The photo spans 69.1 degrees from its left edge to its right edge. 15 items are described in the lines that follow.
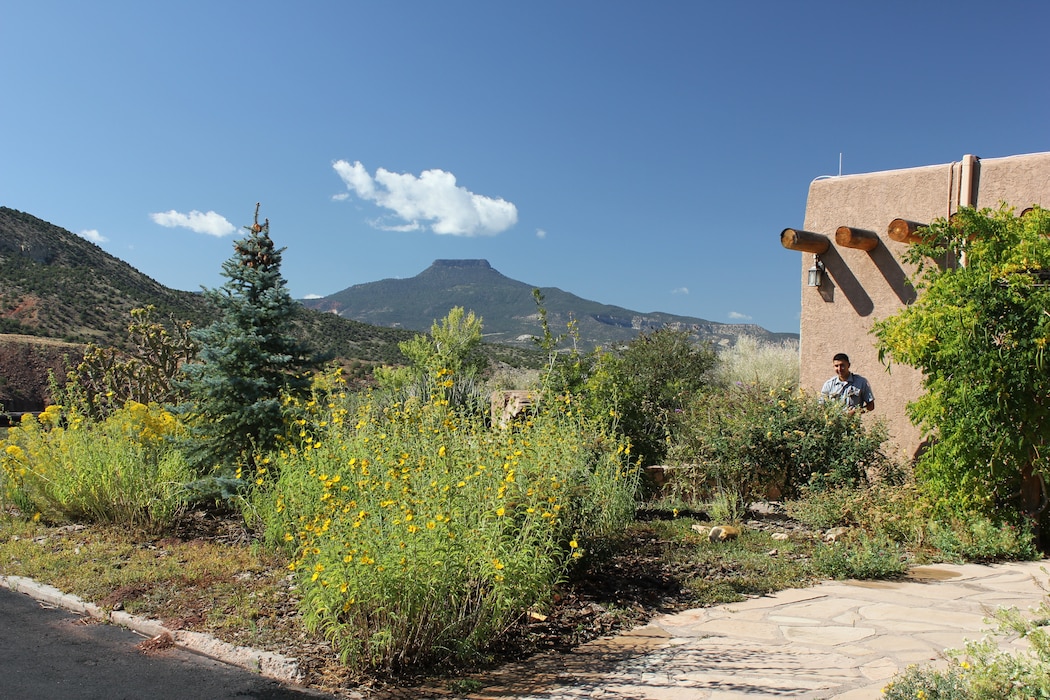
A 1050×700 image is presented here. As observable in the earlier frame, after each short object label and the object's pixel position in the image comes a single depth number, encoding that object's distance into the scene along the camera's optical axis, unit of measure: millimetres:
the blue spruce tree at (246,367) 7344
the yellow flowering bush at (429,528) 3773
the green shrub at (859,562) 5430
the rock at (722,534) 6520
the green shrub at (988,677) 2834
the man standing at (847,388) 8305
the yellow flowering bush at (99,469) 6875
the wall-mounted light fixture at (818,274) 9859
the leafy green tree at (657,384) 8781
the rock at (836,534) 6383
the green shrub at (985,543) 5914
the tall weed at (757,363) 14875
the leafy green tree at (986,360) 5766
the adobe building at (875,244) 8570
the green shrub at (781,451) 7316
